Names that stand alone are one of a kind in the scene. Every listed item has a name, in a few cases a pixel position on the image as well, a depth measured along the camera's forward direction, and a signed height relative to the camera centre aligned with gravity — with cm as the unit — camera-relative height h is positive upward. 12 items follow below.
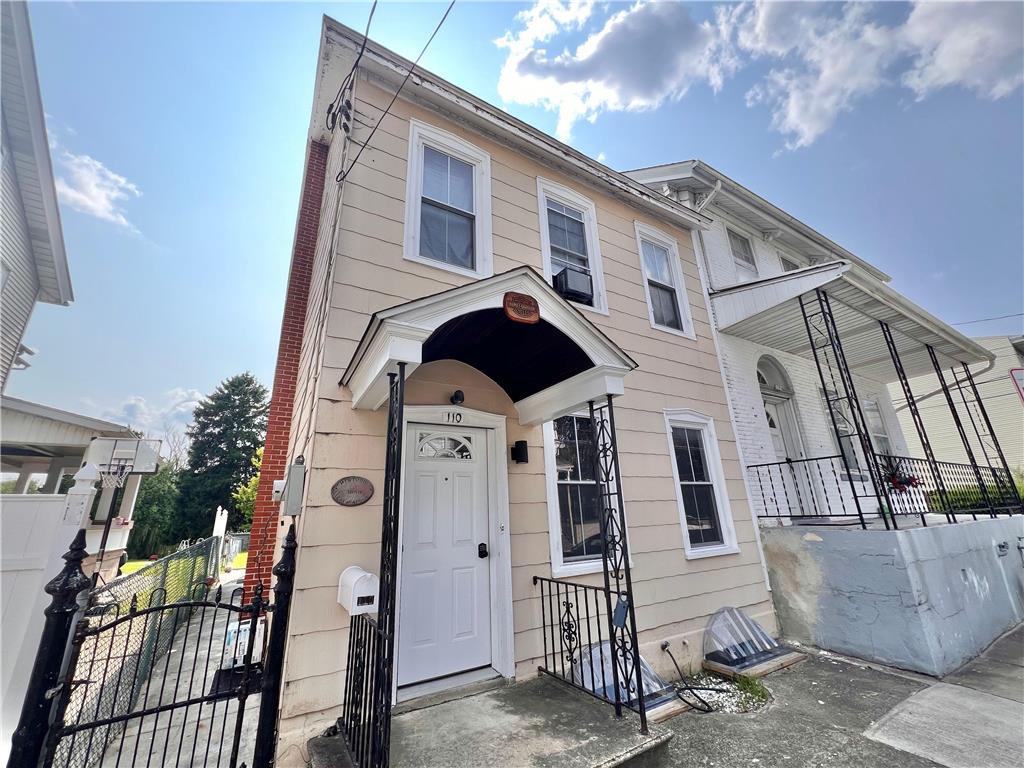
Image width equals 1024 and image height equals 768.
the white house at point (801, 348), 598 +278
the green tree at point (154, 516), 1744 +22
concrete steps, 242 -146
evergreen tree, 2170 +413
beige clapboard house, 317 +104
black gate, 188 -101
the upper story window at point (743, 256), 805 +479
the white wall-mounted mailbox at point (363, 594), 264 -52
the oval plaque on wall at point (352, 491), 316 +17
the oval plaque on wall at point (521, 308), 325 +157
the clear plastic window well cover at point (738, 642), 458 -165
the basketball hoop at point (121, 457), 334 +63
